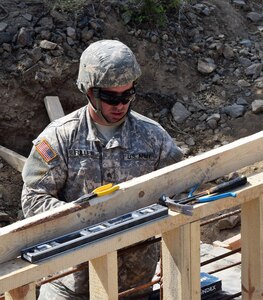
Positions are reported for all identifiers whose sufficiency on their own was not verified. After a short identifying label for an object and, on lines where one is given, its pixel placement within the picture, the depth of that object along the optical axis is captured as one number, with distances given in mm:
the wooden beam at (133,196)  4152
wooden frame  4095
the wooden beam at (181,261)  4623
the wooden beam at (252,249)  4940
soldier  6717
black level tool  4065
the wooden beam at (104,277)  4293
